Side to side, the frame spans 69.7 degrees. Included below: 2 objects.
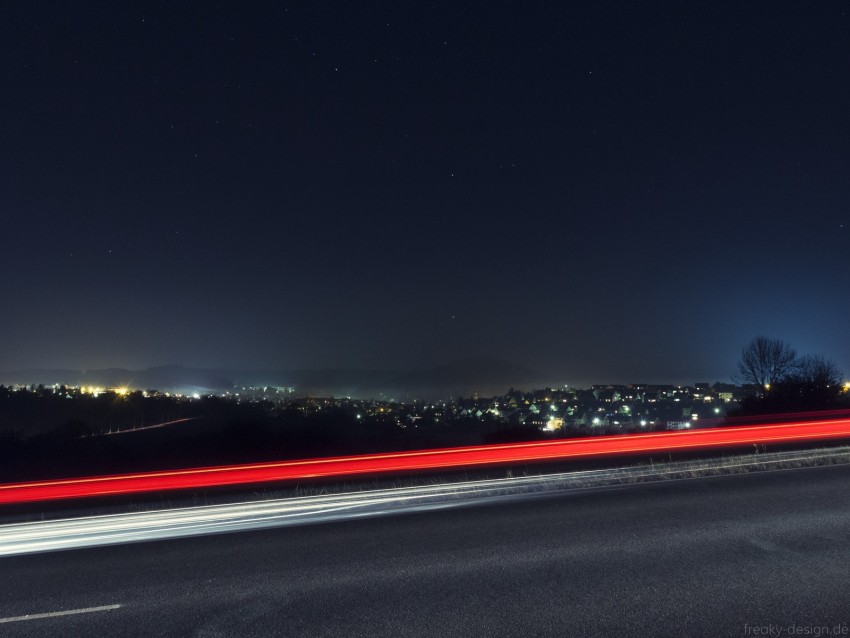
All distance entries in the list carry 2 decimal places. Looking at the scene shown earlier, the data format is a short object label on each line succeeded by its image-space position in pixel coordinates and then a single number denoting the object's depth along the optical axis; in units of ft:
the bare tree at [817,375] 109.63
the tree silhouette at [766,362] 135.54
